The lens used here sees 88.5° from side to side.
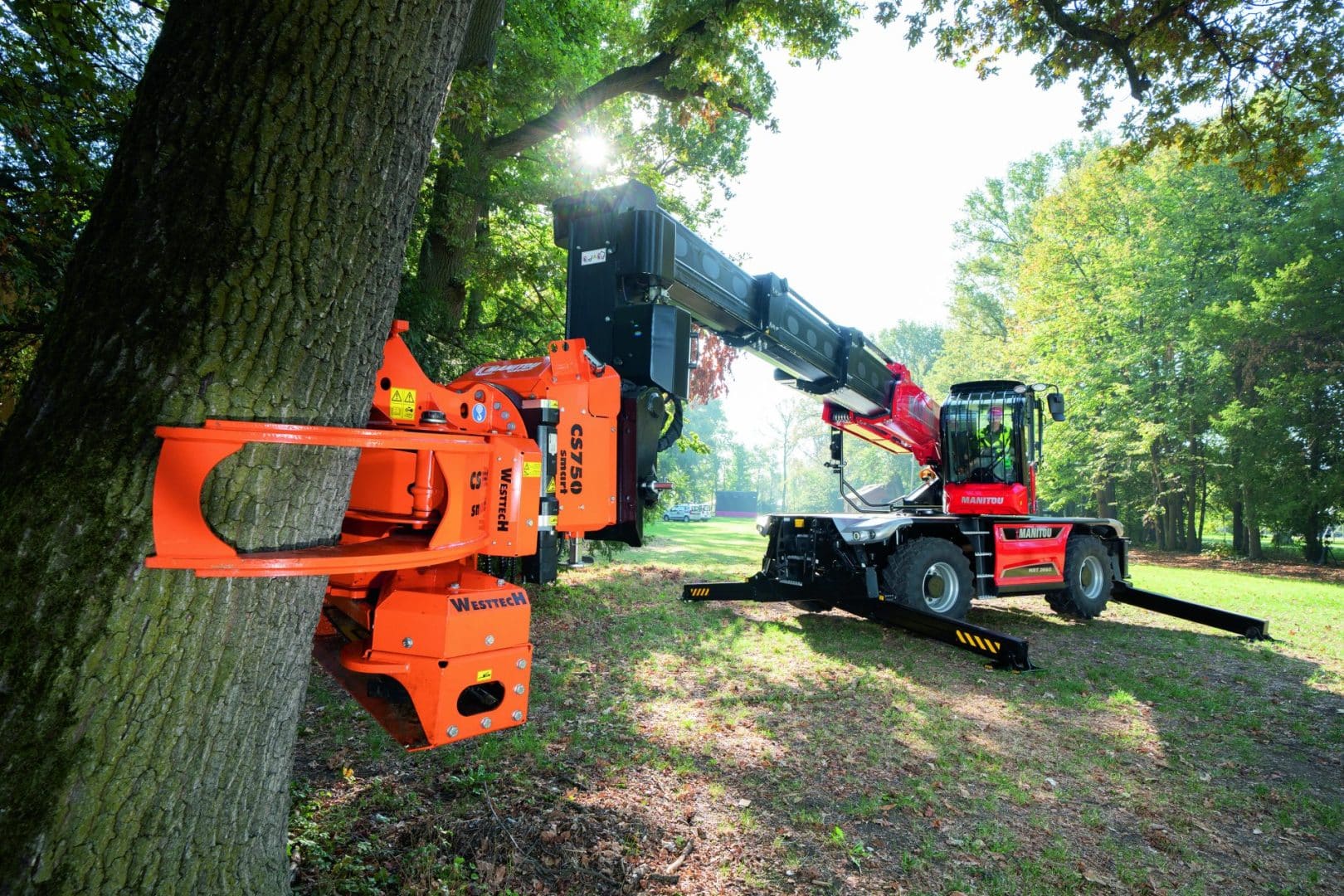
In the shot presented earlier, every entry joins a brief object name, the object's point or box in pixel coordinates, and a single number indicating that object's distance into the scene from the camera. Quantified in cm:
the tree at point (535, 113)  807
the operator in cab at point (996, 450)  877
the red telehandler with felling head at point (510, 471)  224
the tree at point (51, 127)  380
